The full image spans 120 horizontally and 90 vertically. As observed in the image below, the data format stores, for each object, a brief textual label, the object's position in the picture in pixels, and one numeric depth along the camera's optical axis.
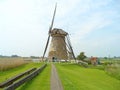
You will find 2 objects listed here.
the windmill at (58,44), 22.90
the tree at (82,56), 32.72
